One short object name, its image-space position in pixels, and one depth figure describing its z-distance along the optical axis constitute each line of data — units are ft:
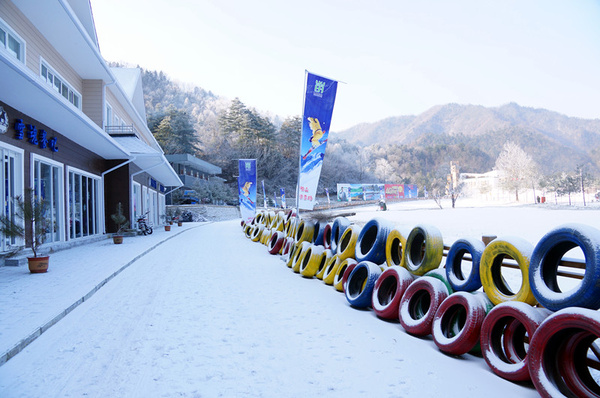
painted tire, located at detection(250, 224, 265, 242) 53.47
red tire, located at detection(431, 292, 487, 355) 11.94
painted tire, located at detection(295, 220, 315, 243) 30.99
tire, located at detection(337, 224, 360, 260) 22.61
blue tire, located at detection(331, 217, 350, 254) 25.76
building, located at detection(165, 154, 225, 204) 160.66
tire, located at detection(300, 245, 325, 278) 27.12
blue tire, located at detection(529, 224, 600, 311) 9.44
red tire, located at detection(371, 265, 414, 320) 16.06
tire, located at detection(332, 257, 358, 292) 21.35
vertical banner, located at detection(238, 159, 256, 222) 73.72
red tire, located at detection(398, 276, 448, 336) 13.87
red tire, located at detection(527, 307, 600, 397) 8.83
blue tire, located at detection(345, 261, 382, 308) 18.15
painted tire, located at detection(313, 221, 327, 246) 29.01
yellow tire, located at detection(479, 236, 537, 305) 11.75
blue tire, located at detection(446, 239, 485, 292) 13.96
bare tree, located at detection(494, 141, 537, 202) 204.74
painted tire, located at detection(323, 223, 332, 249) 28.20
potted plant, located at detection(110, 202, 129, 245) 48.67
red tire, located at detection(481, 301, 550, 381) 10.23
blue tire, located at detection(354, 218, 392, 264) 20.18
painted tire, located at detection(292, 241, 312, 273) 28.82
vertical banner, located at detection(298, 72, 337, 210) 33.17
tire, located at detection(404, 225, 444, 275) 16.44
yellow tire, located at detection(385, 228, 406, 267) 19.10
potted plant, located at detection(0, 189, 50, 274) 26.58
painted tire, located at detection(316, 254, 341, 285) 24.32
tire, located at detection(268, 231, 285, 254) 39.63
